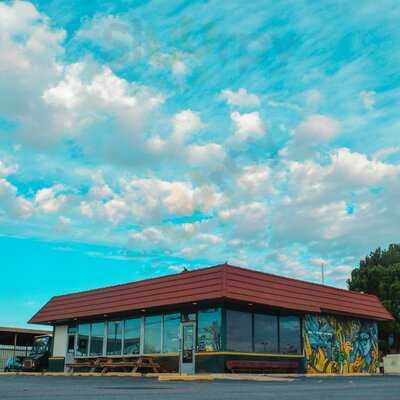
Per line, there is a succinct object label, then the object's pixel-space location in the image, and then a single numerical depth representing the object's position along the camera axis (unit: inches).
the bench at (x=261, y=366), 929.5
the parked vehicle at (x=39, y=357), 1339.8
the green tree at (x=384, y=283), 1665.8
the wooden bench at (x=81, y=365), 1137.8
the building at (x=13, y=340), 1560.0
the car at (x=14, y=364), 1465.2
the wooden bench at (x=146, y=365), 992.2
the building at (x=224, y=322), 949.2
